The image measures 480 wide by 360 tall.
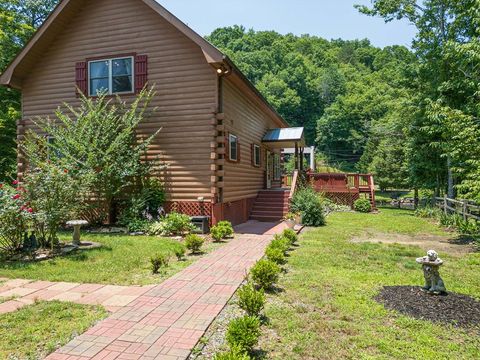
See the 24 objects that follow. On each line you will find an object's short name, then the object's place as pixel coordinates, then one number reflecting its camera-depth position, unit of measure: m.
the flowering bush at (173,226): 9.30
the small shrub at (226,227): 8.93
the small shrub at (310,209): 12.22
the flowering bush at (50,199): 6.93
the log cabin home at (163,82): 10.16
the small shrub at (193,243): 7.26
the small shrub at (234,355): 2.55
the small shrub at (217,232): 8.60
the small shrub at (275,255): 5.95
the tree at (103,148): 9.73
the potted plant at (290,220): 10.26
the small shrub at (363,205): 17.52
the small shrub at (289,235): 8.00
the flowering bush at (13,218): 6.45
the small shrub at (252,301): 3.78
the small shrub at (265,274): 4.84
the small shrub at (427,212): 15.53
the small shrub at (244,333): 2.97
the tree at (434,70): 13.62
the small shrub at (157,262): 5.72
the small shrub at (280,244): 6.57
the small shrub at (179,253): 6.61
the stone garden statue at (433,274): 4.71
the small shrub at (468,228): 10.18
